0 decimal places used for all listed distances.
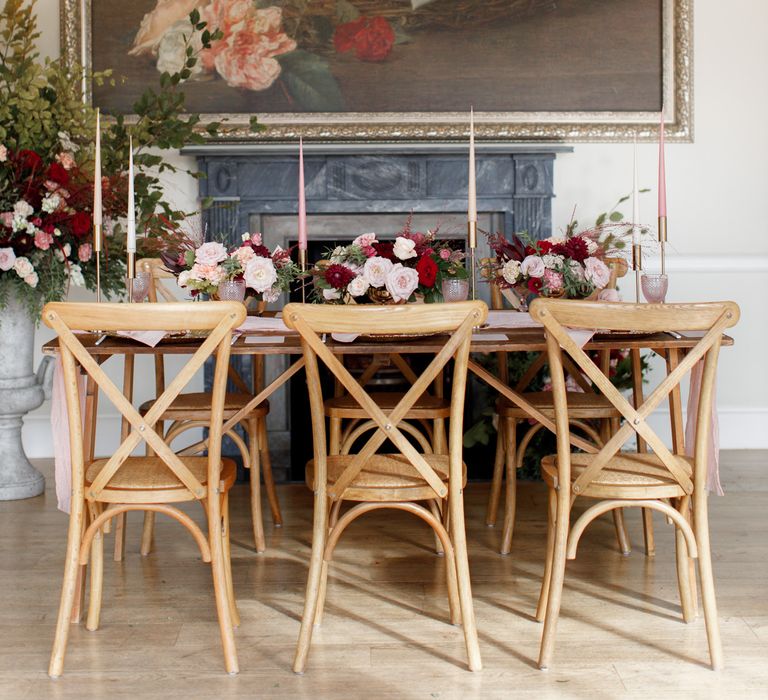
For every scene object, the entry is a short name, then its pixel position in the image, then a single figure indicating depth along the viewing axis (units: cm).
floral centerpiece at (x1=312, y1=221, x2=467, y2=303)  293
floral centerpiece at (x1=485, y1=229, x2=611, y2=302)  311
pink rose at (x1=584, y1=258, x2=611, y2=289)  310
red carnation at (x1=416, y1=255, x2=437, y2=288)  298
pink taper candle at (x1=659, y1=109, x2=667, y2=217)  288
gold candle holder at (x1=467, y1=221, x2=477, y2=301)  273
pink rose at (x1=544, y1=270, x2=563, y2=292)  310
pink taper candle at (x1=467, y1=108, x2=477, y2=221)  278
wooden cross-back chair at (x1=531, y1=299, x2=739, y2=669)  232
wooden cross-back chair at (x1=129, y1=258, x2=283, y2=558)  331
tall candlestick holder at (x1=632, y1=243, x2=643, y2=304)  303
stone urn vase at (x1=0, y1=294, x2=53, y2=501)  403
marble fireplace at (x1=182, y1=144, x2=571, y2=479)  462
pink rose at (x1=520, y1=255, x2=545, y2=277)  313
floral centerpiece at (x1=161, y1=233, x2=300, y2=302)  303
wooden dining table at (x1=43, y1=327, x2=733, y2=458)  260
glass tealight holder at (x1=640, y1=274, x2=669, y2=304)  288
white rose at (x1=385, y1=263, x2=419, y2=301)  291
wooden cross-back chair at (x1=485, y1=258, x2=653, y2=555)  331
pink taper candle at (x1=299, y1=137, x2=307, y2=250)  297
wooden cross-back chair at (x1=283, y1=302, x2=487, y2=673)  229
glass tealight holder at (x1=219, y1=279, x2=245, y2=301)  304
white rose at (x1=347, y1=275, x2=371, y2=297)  295
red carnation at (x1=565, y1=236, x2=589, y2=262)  314
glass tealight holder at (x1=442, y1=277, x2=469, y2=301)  304
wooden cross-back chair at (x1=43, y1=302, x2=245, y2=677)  231
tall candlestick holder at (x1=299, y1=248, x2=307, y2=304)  297
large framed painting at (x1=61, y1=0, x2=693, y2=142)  460
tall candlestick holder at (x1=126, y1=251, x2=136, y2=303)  286
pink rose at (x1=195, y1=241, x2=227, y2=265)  304
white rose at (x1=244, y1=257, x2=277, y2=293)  302
